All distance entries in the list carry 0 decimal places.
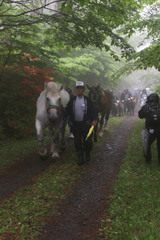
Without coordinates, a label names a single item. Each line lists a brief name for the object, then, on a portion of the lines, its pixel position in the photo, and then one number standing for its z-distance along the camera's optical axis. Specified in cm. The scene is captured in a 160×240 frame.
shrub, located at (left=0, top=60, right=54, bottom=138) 863
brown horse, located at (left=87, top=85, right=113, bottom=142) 873
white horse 562
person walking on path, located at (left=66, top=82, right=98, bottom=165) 605
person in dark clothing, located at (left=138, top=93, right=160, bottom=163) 529
